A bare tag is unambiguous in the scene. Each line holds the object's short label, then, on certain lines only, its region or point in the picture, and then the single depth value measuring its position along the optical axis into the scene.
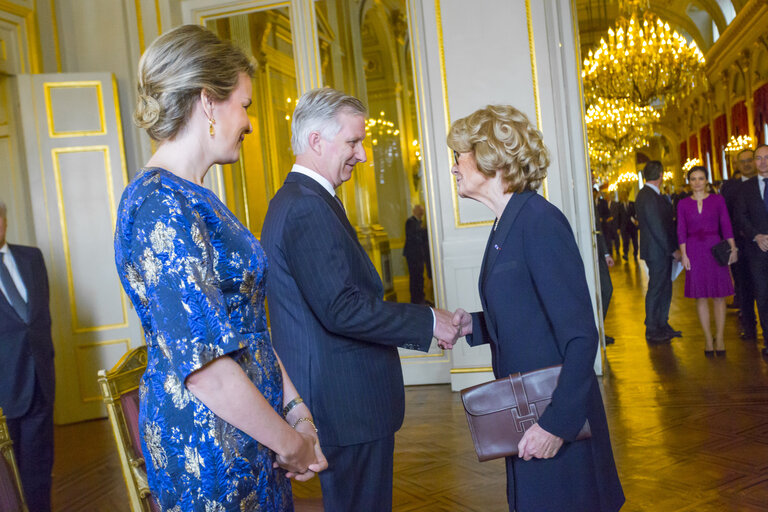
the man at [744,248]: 6.10
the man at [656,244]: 6.30
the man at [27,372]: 3.24
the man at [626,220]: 16.42
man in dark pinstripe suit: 1.81
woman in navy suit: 1.56
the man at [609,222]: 14.48
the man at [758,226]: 5.62
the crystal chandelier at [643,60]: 9.84
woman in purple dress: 5.61
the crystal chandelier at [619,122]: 13.50
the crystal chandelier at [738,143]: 14.41
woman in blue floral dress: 1.14
